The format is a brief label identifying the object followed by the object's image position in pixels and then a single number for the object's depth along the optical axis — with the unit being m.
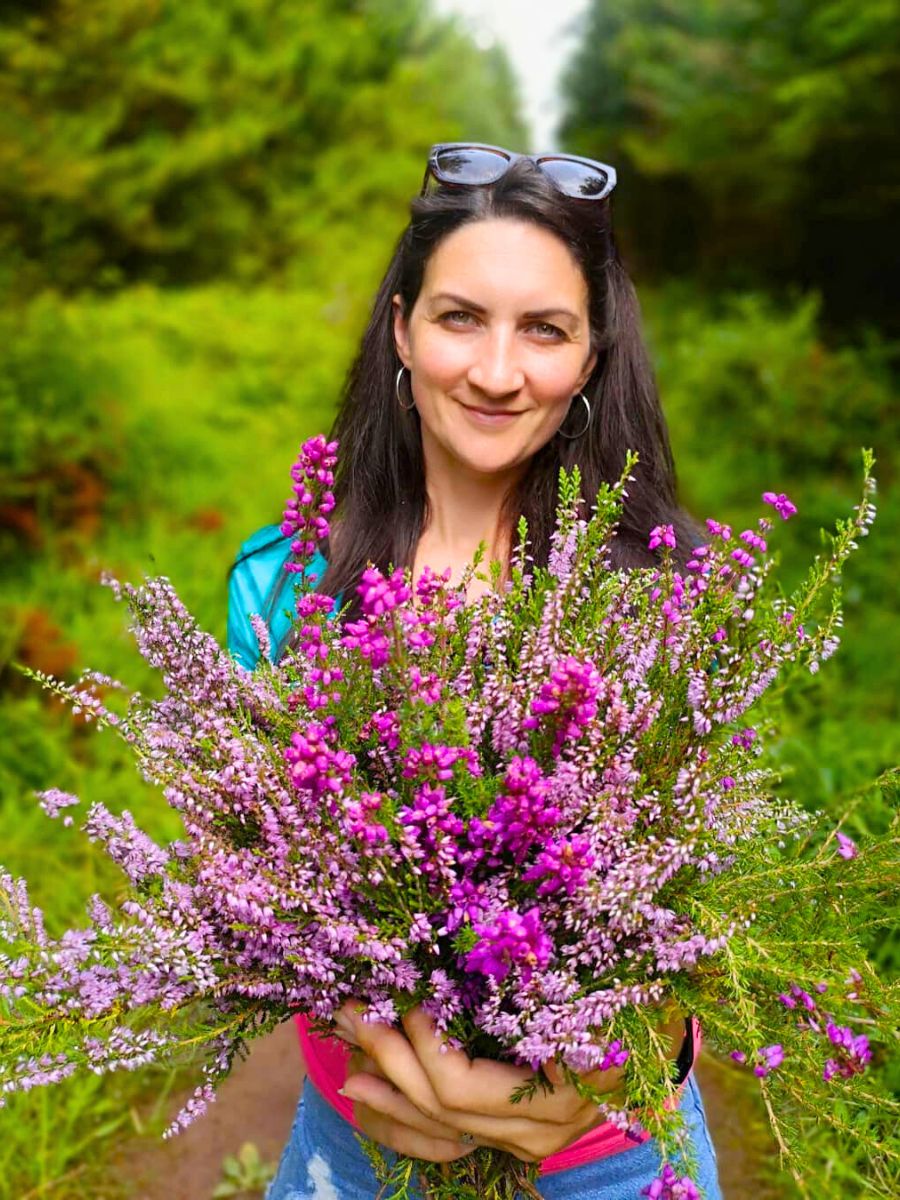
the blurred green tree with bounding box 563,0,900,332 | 8.92
